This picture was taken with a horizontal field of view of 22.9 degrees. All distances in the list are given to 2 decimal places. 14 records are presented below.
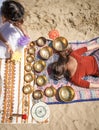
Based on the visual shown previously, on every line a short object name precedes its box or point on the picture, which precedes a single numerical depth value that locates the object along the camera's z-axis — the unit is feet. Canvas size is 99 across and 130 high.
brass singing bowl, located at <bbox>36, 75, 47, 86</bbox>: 13.66
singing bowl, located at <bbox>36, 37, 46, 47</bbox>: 14.38
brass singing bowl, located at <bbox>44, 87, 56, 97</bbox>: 13.50
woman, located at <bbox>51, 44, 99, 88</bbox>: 12.70
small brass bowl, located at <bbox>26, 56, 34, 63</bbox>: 13.88
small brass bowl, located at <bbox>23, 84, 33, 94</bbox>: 13.30
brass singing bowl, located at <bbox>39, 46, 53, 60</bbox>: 14.19
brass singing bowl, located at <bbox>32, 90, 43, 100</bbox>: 13.29
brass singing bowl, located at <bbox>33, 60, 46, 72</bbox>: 13.88
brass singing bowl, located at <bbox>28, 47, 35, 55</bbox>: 14.03
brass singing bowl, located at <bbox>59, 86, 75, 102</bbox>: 13.44
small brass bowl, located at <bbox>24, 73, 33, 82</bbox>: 13.54
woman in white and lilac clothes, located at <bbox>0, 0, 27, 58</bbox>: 11.87
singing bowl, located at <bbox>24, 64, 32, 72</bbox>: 13.69
